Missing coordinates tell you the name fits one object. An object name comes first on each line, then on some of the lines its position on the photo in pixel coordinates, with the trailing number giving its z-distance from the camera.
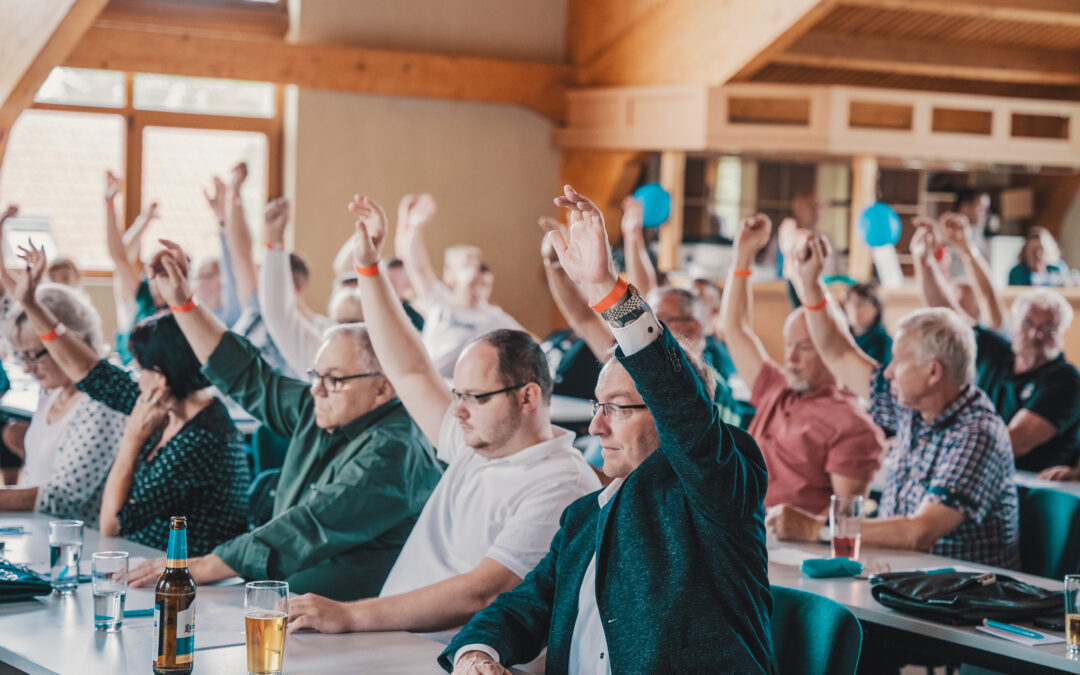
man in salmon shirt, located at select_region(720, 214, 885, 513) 4.11
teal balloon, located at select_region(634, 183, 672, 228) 8.83
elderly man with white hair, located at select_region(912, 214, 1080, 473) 5.40
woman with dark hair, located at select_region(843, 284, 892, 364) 6.38
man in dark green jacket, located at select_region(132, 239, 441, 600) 3.04
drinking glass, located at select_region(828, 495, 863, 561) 3.33
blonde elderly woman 3.92
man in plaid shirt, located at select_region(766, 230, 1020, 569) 3.59
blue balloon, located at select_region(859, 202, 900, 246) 8.20
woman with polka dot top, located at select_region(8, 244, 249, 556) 3.55
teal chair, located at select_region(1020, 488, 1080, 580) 3.69
